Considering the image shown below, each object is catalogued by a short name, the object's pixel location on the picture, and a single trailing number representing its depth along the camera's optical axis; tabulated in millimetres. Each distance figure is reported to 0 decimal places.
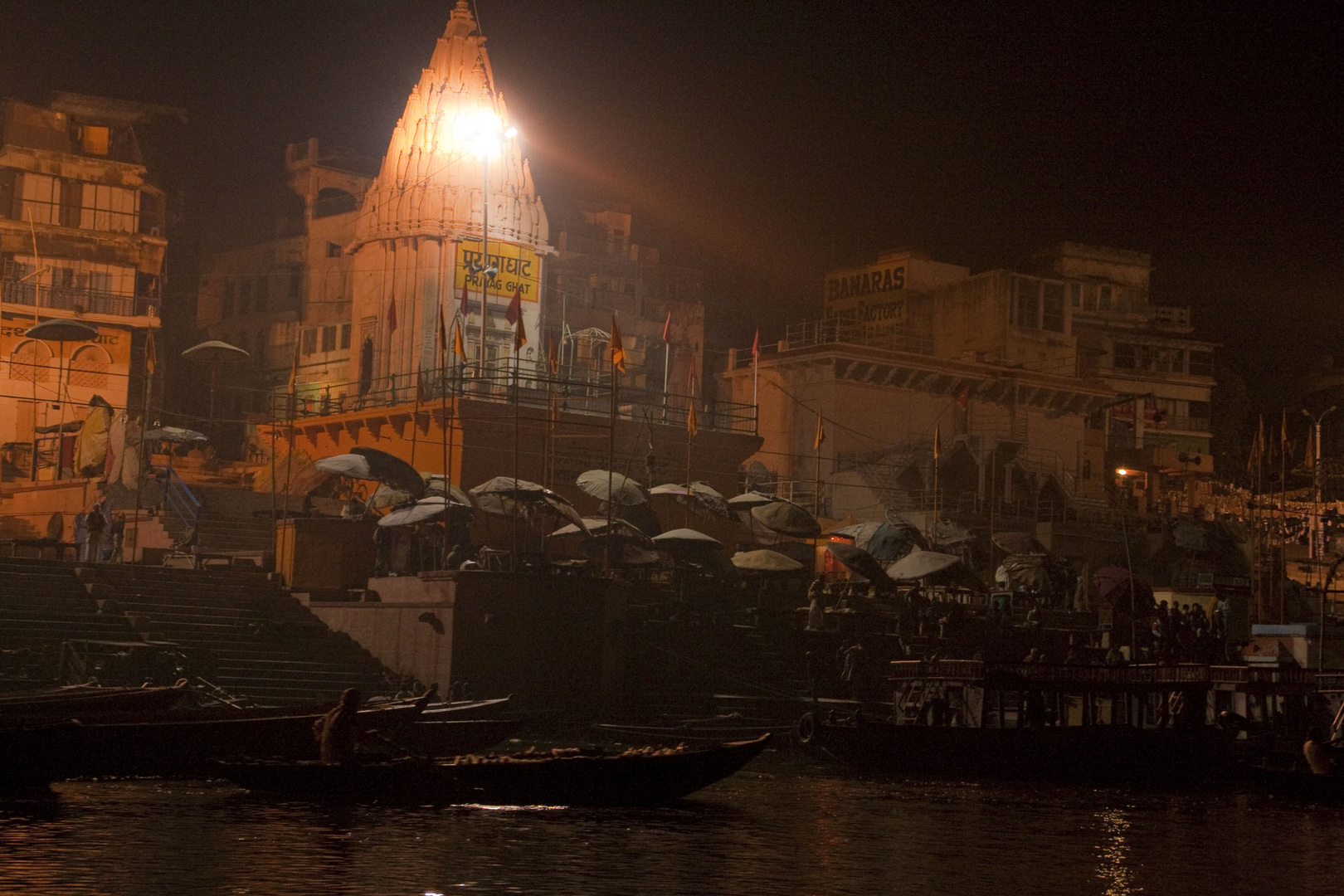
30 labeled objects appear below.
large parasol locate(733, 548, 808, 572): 41312
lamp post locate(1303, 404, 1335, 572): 61500
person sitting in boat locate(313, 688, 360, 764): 22062
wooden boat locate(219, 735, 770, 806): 21812
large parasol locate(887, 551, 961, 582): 41969
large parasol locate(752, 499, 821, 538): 44219
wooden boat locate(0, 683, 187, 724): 25359
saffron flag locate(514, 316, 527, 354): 44344
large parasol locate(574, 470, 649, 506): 41344
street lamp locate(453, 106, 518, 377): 53438
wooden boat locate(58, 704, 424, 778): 24016
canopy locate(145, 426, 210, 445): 43406
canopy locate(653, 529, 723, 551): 40375
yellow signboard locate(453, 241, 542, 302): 53219
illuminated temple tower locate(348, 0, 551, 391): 53031
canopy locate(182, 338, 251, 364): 49125
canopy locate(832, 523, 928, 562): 45750
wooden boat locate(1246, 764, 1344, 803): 27500
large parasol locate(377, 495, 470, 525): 36812
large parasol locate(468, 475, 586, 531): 38125
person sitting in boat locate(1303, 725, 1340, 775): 27422
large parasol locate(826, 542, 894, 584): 41281
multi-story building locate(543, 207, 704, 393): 75250
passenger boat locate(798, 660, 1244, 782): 29234
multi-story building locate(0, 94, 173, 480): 56688
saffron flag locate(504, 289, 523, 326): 46559
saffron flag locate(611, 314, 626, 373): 40500
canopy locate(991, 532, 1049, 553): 49531
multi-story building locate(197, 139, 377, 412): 69500
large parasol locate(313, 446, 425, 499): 38594
